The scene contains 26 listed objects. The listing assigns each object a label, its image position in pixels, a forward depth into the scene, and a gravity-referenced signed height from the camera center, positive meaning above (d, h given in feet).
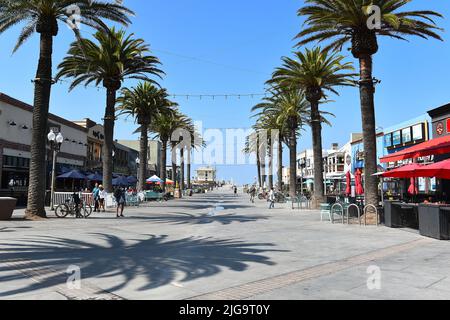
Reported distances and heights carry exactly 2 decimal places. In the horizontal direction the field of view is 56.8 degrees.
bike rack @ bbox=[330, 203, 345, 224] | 61.00 -2.28
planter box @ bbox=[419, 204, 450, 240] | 41.29 -2.62
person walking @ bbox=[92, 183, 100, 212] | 82.07 -0.05
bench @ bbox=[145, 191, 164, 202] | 135.93 +0.46
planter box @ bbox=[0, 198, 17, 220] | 59.80 -1.54
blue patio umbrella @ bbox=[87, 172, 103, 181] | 111.14 +5.47
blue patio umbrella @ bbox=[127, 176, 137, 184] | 135.38 +5.68
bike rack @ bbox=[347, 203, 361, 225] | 58.10 -2.23
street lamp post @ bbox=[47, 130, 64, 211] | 81.15 +10.95
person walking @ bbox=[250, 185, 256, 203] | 140.77 +1.13
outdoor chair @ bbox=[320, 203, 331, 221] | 65.67 -2.30
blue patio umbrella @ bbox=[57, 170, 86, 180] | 100.63 +5.32
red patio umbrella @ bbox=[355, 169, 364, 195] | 85.57 +2.89
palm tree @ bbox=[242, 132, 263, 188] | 203.96 +27.16
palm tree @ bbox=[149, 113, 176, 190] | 165.03 +28.35
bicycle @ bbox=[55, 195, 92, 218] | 68.89 -2.05
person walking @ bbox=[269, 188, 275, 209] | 101.79 -0.55
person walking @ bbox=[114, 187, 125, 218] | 71.67 -0.24
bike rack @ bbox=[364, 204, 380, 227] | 57.47 -1.92
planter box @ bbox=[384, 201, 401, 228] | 54.29 -2.48
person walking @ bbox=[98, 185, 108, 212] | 86.01 -0.07
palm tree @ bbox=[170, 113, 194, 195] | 179.71 +28.90
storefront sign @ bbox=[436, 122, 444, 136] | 83.97 +13.53
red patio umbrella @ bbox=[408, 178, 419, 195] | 83.49 +1.44
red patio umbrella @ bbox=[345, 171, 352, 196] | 95.20 +3.17
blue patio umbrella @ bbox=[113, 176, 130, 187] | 125.08 +4.79
